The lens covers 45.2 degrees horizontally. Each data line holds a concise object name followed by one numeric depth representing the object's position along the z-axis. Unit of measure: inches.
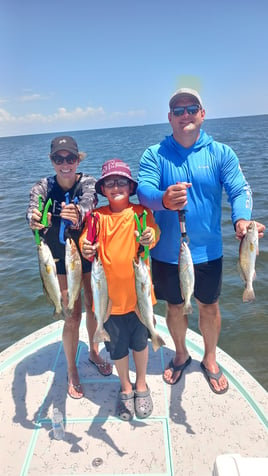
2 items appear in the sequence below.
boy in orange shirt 124.9
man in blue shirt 130.0
